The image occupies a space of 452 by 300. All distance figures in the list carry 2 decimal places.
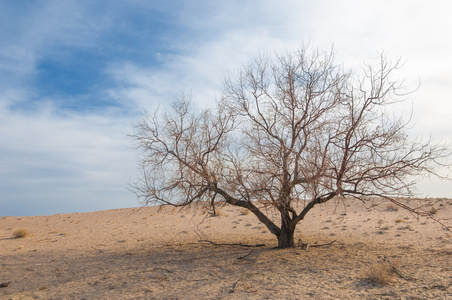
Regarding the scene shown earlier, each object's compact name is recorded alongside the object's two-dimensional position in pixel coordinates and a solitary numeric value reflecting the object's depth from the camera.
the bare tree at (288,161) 9.50
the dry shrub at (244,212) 23.27
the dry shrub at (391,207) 22.85
